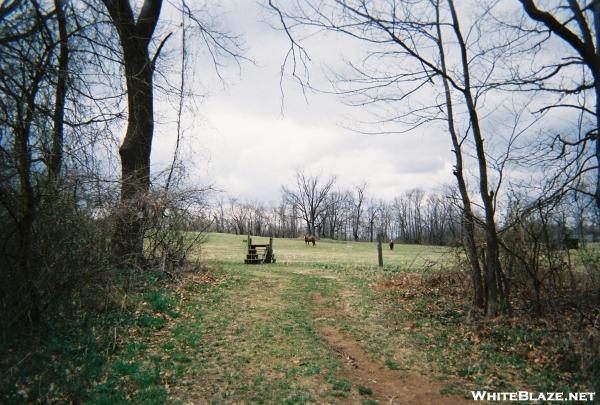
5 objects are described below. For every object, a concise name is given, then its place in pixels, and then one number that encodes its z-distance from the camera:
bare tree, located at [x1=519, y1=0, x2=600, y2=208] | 6.30
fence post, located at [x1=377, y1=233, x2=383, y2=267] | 18.10
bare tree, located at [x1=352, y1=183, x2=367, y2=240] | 82.24
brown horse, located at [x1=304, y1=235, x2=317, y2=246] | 45.96
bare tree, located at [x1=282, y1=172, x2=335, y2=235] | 75.62
